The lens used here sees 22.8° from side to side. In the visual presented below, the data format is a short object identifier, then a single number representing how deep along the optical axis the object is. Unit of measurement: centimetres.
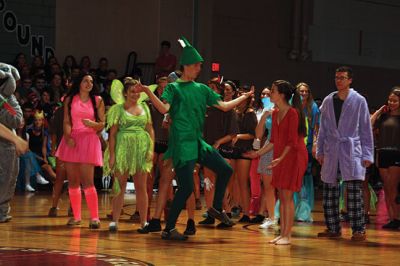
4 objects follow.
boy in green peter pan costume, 1005
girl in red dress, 984
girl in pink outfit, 1138
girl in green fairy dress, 1105
